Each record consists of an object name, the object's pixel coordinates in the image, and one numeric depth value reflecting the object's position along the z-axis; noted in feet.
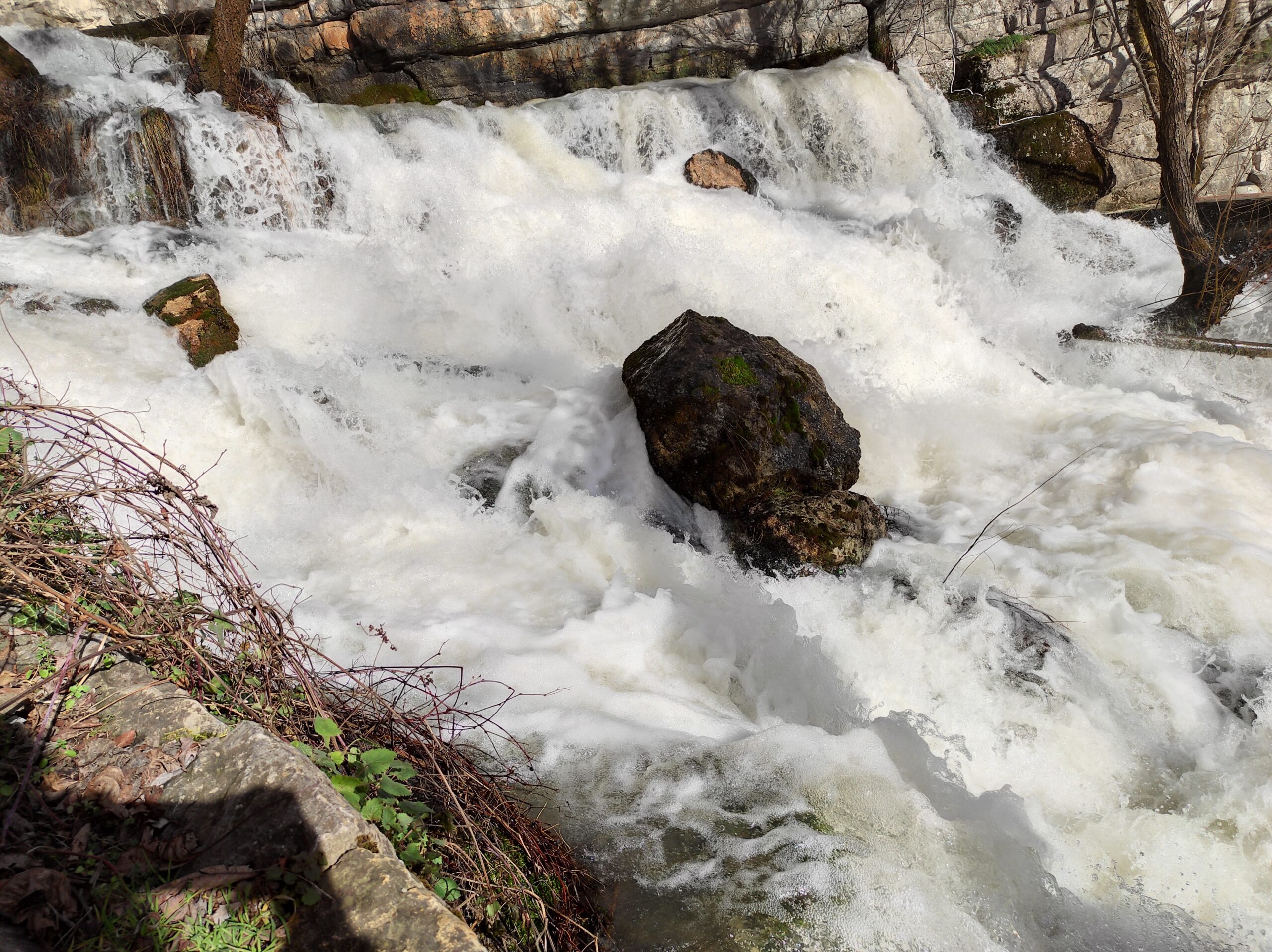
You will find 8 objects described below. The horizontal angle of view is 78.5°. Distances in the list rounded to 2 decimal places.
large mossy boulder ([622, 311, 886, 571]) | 14.20
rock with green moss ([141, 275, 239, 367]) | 18.20
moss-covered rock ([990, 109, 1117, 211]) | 30.63
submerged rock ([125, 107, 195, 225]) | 22.44
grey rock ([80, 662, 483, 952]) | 5.34
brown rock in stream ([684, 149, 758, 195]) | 28.66
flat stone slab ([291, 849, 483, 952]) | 5.29
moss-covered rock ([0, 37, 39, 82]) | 23.85
